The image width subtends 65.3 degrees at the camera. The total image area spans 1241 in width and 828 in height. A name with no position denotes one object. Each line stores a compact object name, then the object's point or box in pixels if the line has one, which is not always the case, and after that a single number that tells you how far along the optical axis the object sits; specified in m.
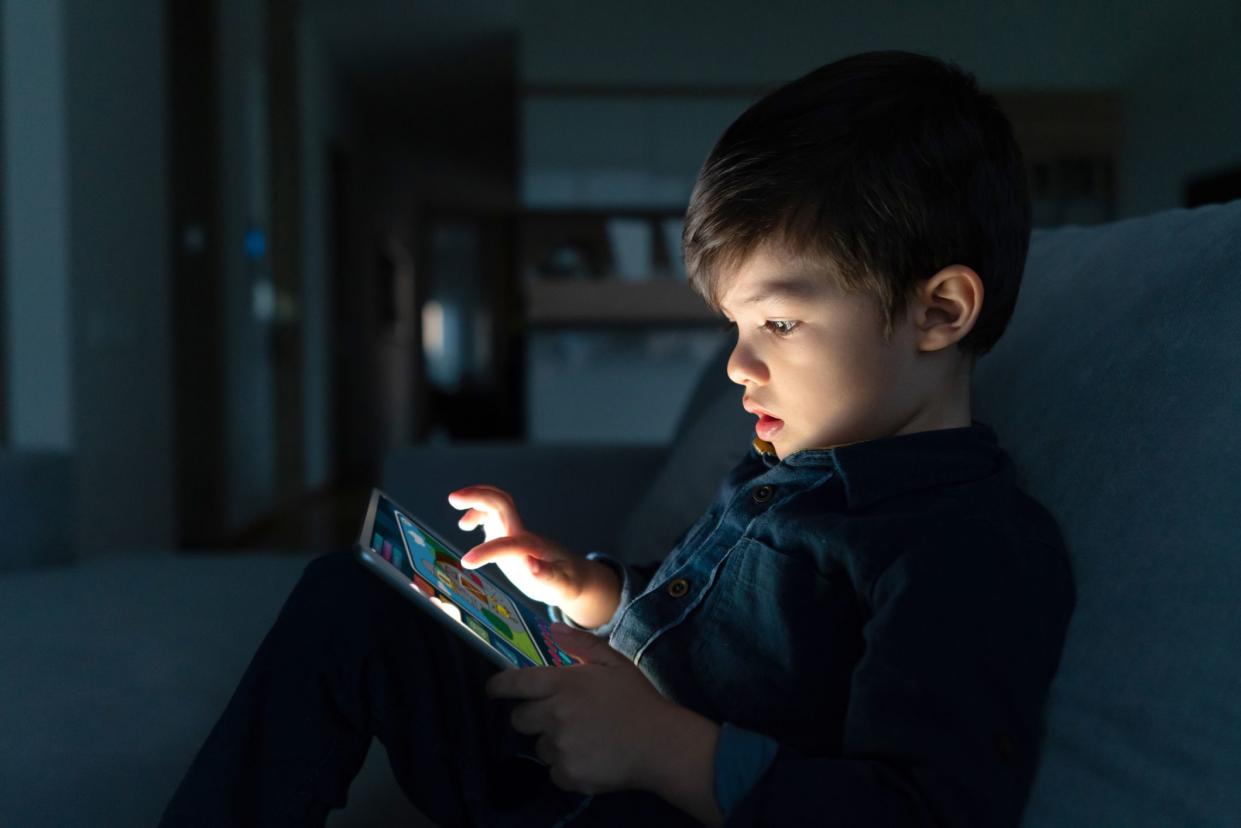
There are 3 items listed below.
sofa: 0.56
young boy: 0.58
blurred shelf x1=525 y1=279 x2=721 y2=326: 4.35
